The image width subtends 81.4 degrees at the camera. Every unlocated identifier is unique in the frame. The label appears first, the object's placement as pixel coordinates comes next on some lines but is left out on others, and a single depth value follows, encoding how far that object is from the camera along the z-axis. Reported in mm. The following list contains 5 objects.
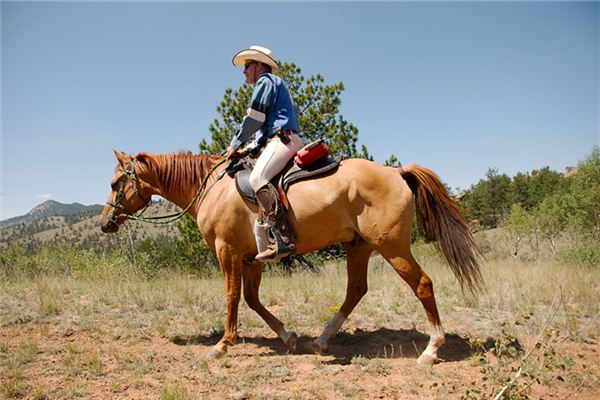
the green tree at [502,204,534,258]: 20156
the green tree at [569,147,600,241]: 18750
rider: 4184
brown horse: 4062
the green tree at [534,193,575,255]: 20250
